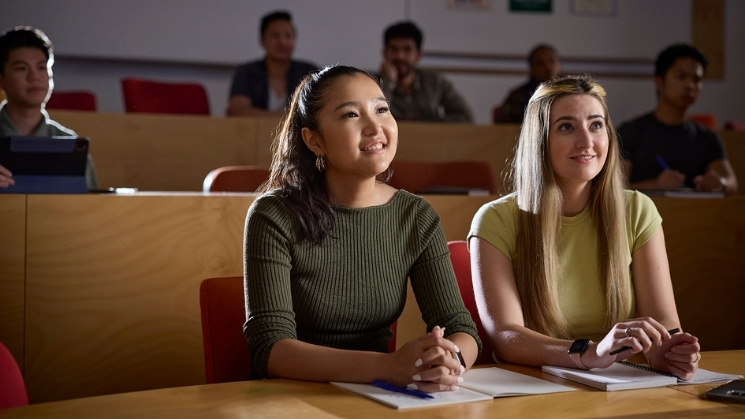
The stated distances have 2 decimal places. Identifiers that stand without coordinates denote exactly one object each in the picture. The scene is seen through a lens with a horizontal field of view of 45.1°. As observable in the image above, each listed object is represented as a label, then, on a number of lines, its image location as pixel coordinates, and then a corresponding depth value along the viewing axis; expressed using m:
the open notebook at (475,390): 1.22
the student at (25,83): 3.34
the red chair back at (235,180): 2.79
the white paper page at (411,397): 1.21
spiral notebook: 1.35
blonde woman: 1.81
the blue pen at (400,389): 1.26
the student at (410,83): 5.04
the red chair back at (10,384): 1.19
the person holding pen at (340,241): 1.56
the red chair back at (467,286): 1.92
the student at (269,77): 4.95
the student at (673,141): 4.02
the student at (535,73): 5.05
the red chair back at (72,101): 4.77
